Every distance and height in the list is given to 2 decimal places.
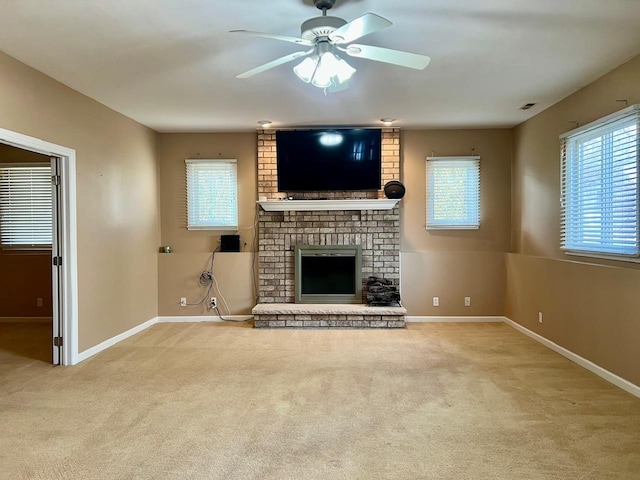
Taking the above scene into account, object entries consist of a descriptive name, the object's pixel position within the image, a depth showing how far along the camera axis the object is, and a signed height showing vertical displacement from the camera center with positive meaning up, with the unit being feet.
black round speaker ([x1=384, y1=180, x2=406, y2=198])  18.45 +1.98
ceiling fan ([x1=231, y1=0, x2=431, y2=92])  7.45 +3.67
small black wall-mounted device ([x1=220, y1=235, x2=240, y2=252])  19.29 -0.39
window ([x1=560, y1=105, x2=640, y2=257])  11.10 +1.39
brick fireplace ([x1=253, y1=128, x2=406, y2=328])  18.92 +0.22
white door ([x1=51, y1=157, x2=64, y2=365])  13.12 -0.47
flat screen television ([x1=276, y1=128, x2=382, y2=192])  18.57 +3.33
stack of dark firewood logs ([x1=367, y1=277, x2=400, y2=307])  18.01 -2.65
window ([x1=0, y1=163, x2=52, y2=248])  18.84 +1.37
